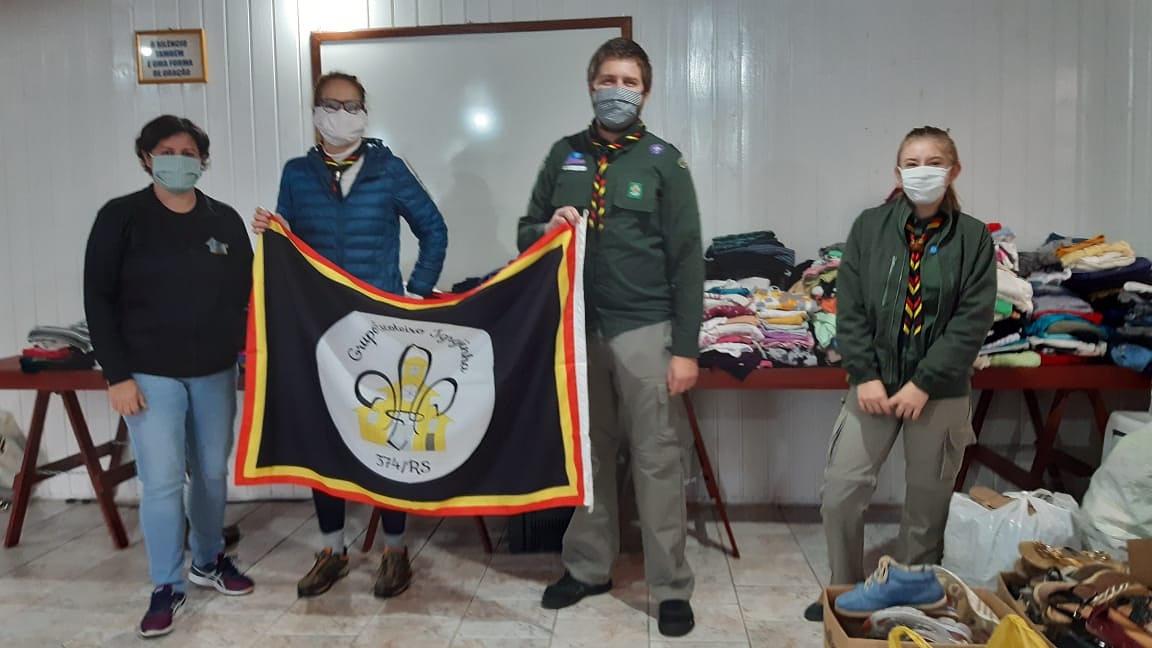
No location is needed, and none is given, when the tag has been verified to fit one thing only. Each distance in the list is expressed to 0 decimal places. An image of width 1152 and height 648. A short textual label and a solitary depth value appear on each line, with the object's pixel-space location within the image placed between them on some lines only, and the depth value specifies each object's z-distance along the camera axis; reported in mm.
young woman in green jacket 2201
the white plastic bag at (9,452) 3613
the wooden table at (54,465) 3135
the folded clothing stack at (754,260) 3256
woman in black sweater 2348
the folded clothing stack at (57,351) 3139
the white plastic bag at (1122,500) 2230
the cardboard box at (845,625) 1828
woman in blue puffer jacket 2506
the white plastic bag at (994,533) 2299
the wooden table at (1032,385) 2754
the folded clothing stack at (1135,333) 2646
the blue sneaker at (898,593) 1949
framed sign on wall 3576
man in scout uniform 2270
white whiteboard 3434
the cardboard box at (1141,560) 1956
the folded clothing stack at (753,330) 2869
